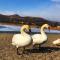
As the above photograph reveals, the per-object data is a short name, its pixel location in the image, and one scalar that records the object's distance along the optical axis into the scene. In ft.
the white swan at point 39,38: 18.08
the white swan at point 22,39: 16.23
